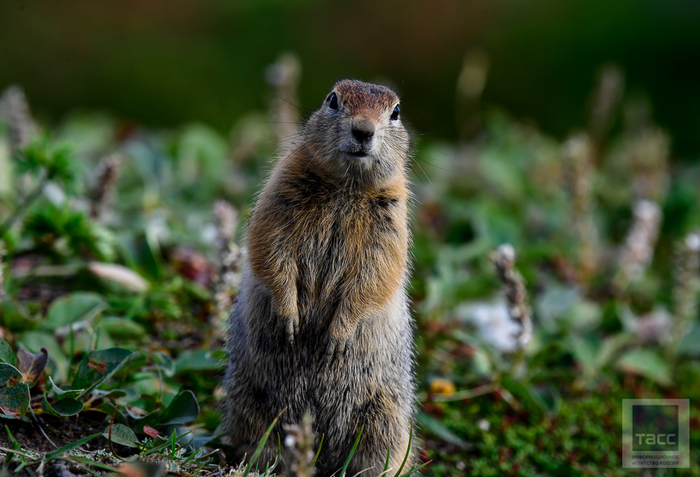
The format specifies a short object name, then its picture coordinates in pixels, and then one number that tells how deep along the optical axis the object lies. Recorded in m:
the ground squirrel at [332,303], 6.60
